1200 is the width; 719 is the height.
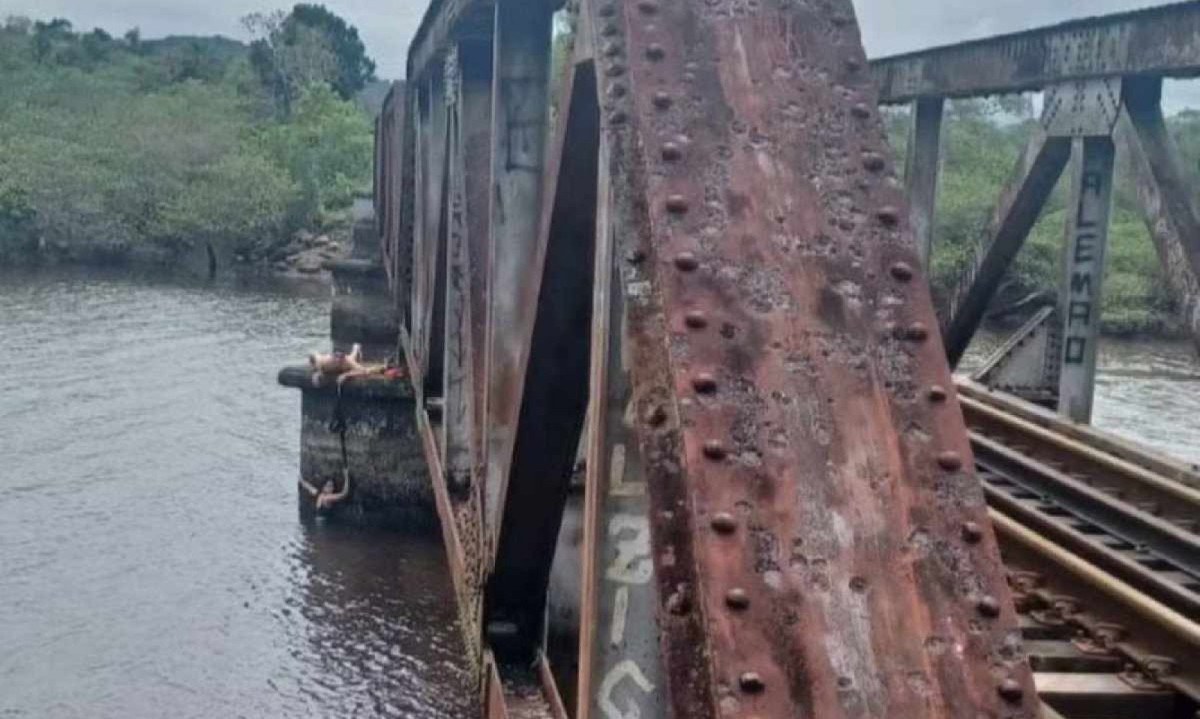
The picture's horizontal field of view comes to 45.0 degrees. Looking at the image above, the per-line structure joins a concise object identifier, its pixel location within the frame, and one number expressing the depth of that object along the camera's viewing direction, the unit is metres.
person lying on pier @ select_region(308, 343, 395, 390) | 14.95
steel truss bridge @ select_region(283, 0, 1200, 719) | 1.60
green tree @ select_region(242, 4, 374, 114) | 73.50
